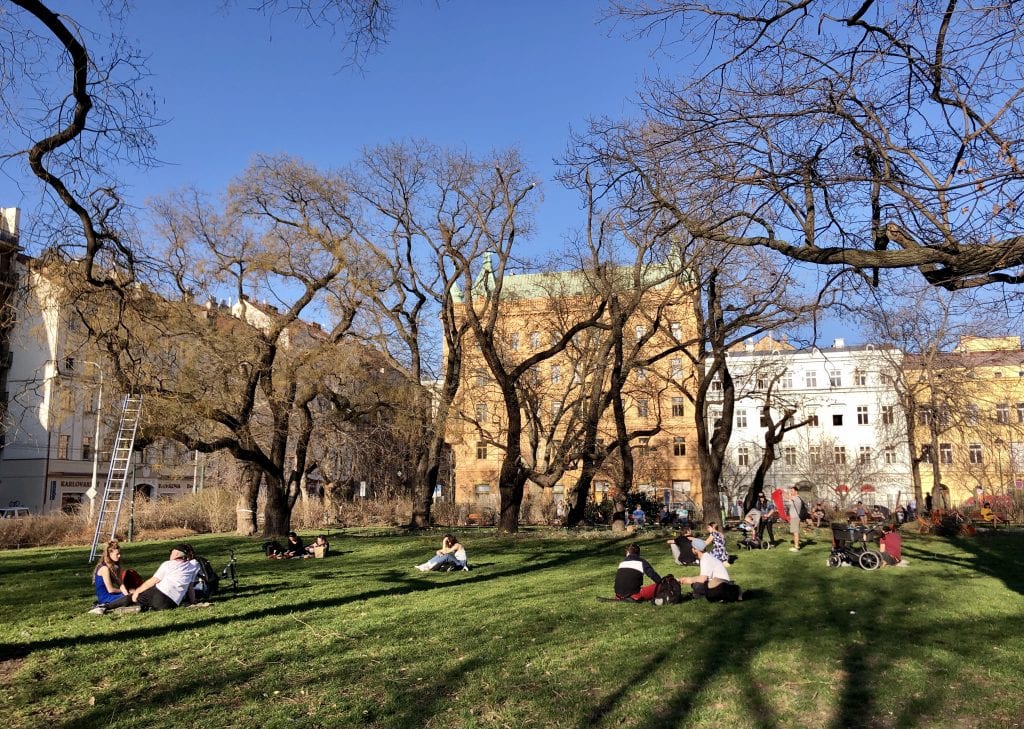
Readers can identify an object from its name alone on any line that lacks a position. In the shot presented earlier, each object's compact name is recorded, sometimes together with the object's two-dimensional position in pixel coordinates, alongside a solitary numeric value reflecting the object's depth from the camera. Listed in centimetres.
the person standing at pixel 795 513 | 2042
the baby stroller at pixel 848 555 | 1620
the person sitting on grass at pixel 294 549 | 1927
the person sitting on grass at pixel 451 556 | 1664
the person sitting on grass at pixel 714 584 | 1197
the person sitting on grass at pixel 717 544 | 1567
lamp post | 2271
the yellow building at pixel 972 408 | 3681
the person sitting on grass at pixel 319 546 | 1941
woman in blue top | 1129
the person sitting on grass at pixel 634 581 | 1202
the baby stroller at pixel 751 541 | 2103
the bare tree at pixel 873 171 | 736
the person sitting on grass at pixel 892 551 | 1642
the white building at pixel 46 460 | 5278
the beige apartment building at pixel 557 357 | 2762
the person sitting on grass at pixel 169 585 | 1135
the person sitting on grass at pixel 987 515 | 3088
